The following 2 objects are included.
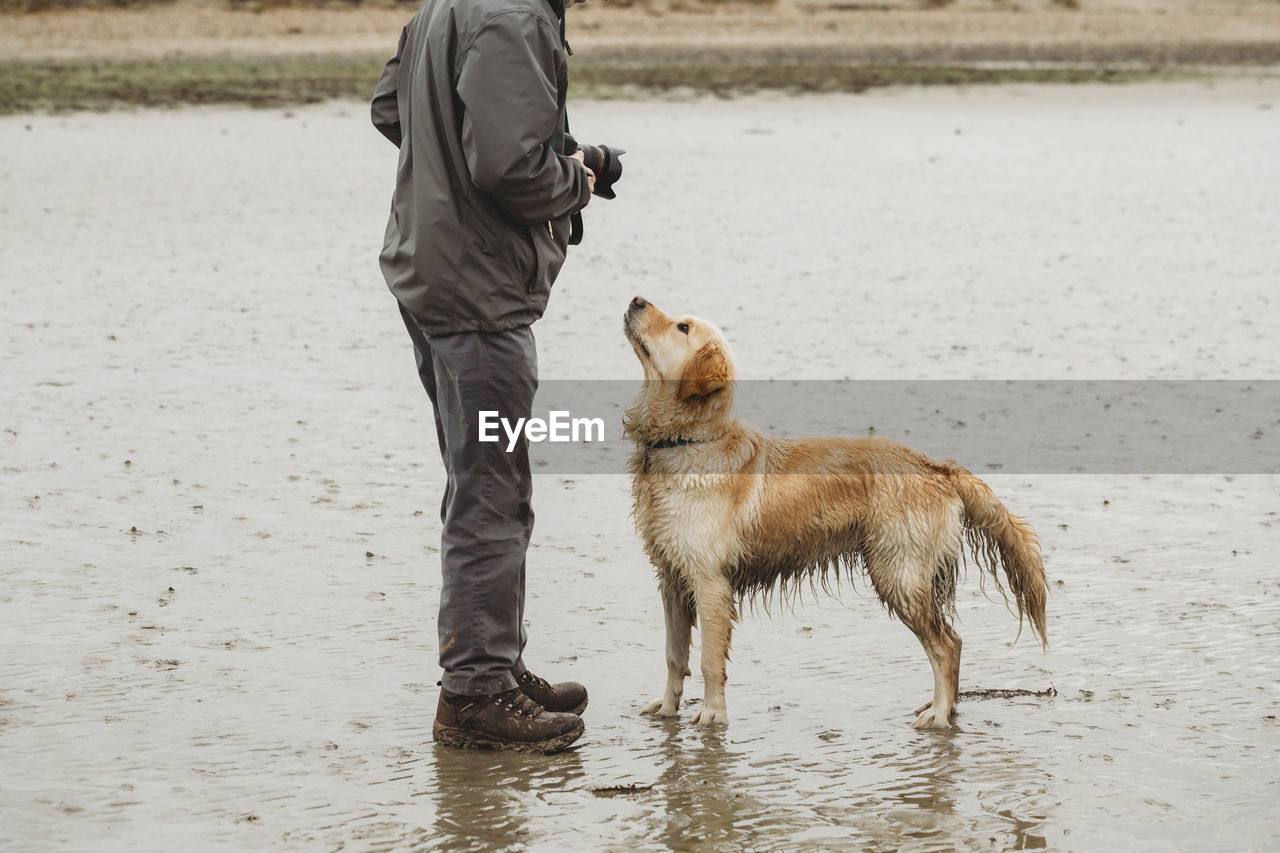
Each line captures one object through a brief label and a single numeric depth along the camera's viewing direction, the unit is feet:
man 26.96
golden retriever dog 30.55
